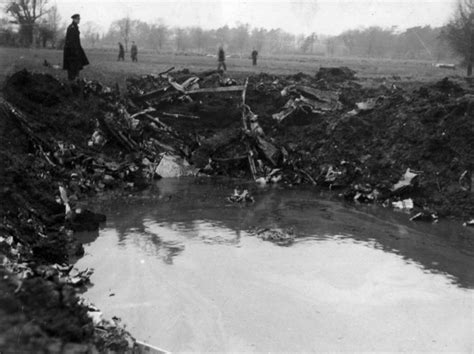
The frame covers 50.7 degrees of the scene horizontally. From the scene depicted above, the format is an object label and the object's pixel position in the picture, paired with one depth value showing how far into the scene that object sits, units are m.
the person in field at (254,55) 31.26
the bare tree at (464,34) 29.03
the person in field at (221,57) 24.30
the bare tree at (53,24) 34.72
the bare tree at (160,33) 84.09
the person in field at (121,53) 28.87
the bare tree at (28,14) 30.17
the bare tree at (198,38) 91.43
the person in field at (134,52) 28.69
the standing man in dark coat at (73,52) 13.19
